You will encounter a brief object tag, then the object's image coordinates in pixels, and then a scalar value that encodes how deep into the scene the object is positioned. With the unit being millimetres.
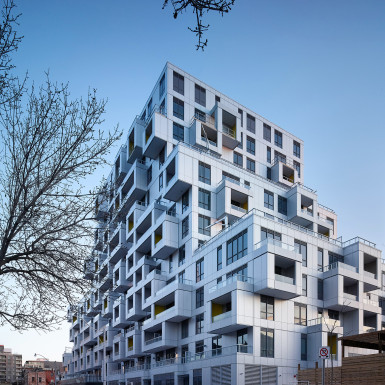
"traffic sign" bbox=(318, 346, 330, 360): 19359
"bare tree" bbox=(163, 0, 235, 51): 6332
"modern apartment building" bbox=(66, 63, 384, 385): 36594
